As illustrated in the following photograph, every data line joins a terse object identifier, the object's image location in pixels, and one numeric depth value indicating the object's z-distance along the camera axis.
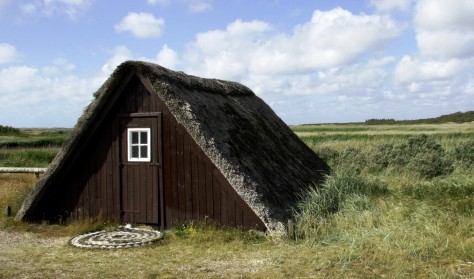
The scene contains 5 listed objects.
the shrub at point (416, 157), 17.86
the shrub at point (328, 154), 22.38
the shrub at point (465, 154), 18.72
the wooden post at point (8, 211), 11.92
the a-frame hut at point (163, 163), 9.86
